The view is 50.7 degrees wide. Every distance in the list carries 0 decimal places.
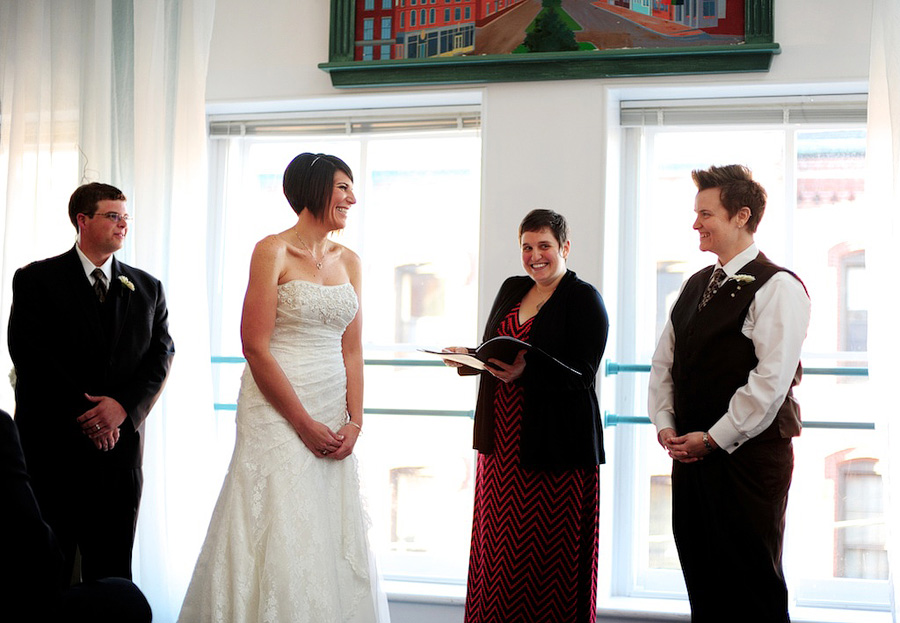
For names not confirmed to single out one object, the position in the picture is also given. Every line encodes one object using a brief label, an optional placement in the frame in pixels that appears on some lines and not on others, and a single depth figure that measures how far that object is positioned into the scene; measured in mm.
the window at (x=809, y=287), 3545
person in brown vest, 2488
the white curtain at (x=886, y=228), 3035
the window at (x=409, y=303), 3906
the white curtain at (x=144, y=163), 3611
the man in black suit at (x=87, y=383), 2934
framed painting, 3422
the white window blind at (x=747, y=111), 3568
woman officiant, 2787
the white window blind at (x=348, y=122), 3891
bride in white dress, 2543
